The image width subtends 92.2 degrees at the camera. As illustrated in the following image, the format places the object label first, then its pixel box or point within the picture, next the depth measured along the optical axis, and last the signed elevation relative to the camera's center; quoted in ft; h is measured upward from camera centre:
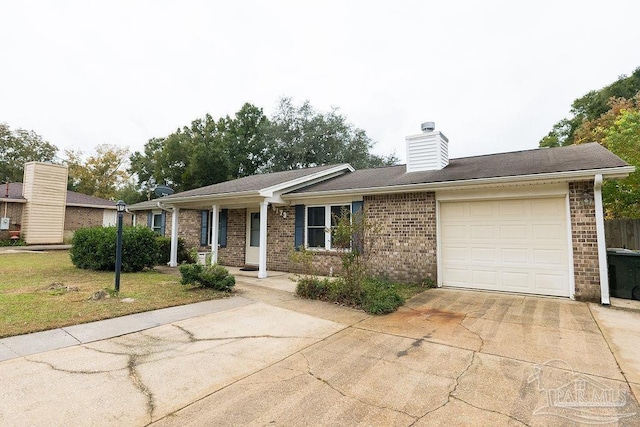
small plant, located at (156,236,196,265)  39.98 -2.30
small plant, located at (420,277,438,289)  24.49 -3.76
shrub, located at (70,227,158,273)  30.55 -1.46
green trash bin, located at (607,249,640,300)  19.86 -2.38
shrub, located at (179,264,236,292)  22.39 -3.04
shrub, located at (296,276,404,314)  17.92 -3.76
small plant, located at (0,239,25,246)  57.77 -1.61
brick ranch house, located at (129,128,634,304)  19.84 +1.81
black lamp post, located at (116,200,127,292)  21.21 -0.27
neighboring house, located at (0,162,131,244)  59.26 +5.65
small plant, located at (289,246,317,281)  21.56 -1.58
